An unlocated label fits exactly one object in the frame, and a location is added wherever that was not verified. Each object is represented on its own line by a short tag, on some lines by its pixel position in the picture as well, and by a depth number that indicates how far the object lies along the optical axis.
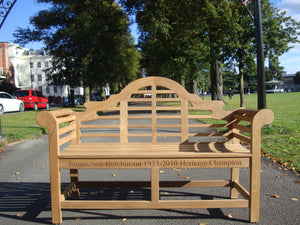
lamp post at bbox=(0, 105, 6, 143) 8.79
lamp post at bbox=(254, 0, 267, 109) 8.48
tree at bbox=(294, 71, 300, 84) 119.75
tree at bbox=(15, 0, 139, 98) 25.36
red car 25.59
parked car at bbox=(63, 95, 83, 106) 41.34
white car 20.55
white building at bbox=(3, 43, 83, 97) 68.31
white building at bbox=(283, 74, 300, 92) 129.60
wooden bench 3.10
